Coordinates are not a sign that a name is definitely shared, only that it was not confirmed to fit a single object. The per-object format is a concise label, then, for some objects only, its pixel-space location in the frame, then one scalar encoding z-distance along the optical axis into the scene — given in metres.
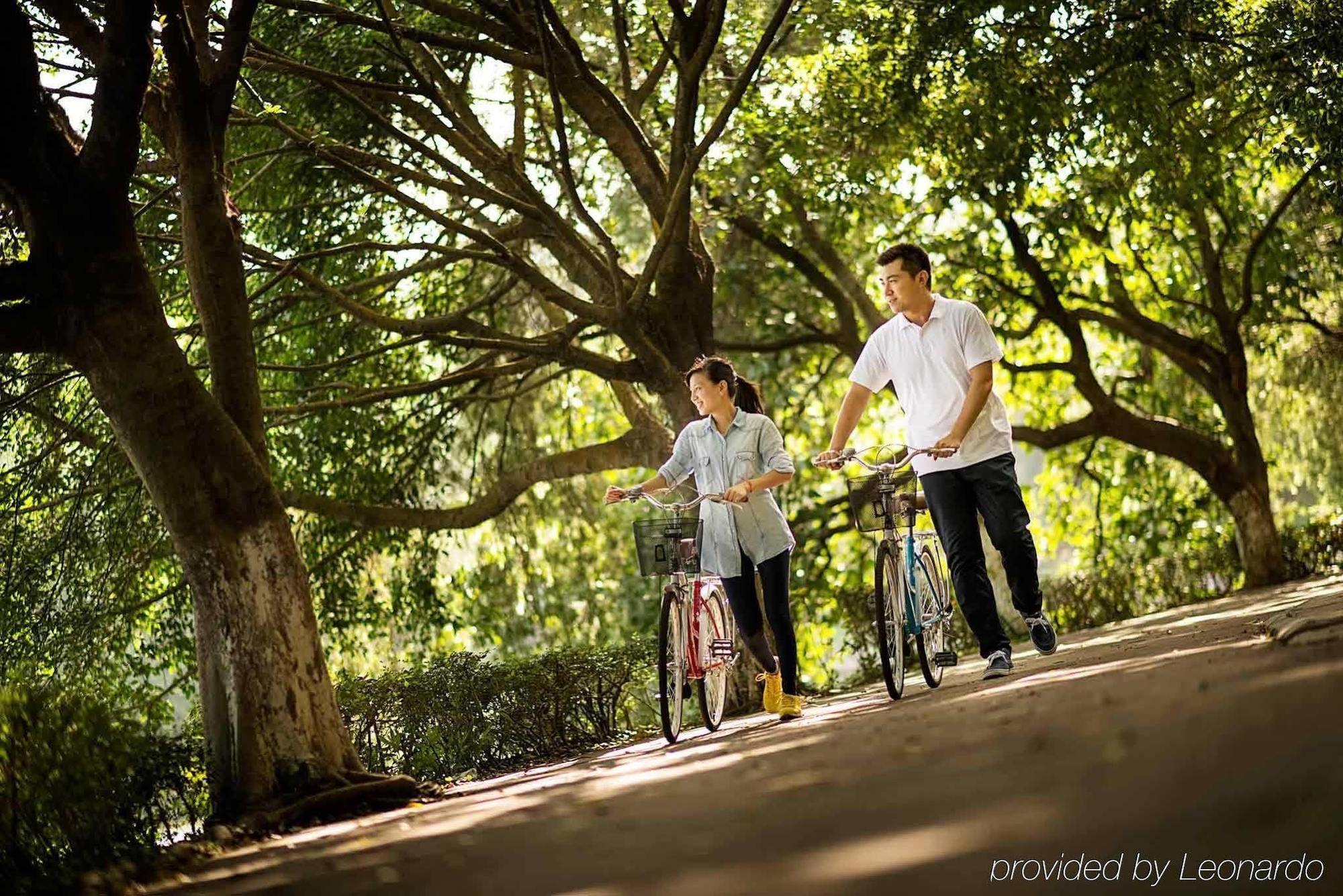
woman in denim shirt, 10.27
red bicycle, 9.93
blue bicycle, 9.72
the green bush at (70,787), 6.41
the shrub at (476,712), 11.30
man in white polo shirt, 9.60
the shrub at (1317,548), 22.55
